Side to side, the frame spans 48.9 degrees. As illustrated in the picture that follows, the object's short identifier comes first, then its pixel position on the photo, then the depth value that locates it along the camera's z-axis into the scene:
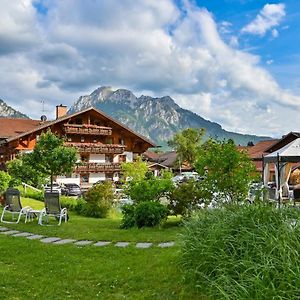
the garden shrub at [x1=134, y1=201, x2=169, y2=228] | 7.84
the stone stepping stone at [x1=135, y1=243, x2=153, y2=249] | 5.80
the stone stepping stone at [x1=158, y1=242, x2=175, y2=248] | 5.83
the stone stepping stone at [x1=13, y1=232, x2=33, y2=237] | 7.16
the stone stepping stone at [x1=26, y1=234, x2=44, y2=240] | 6.74
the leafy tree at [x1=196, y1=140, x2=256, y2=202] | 8.07
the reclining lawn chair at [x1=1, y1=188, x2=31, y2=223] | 8.96
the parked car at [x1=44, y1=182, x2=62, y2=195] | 20.50
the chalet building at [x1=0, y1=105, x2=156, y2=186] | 29.14
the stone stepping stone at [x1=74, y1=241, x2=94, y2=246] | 6.17
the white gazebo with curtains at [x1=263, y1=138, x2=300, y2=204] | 10.67
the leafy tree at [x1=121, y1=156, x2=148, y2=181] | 22.32
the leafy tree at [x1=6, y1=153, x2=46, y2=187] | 19.51
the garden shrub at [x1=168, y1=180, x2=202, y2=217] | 8.12
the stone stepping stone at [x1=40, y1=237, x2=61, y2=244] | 6.42
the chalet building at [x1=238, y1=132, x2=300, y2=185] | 24.36
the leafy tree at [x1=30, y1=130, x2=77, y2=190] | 14.64
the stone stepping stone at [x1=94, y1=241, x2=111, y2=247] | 6.06
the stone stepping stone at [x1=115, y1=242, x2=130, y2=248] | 5.93
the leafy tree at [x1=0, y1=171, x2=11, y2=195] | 14.80
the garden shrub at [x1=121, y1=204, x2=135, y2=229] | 8.01
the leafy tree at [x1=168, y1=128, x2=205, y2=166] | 47.42
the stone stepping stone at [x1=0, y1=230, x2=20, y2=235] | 7.29
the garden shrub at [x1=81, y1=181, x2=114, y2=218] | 11.75
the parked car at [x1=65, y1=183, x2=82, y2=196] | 23.04
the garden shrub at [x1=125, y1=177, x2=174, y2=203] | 8.90
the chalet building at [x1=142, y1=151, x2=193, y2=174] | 45.45
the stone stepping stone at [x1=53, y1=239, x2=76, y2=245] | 6.28
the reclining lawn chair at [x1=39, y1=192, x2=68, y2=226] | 8.60
